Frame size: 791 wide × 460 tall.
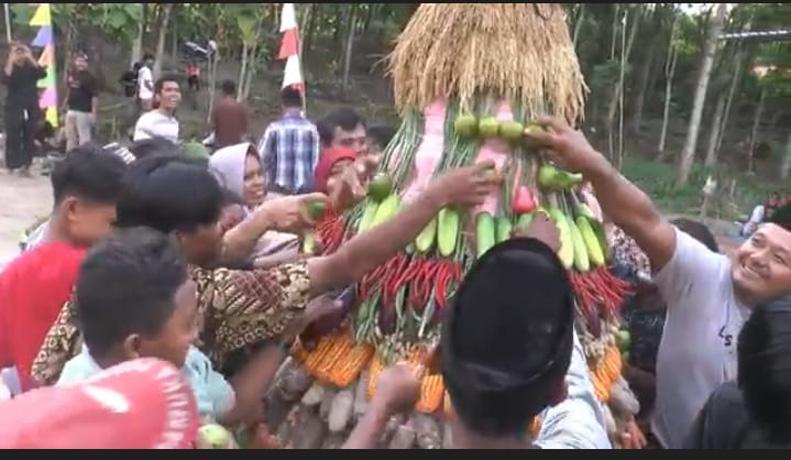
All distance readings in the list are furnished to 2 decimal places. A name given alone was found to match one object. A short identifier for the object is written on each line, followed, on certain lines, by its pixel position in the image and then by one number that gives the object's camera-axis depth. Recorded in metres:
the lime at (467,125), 2.23
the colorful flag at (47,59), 10.22
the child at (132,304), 1.67
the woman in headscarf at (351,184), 2.35
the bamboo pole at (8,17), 13.76
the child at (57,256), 2.25
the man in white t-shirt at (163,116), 6.32
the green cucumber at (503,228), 2.19
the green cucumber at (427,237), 2.22
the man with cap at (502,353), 1.37
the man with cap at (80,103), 11.34
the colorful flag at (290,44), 7.80
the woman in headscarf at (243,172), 3.11
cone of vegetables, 2.22
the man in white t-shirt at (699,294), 2.19
